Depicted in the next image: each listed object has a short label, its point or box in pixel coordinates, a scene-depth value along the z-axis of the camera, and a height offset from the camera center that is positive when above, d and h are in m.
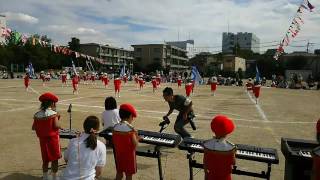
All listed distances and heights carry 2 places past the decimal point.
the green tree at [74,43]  63.41 +9.01
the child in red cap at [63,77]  24.18 +0.04
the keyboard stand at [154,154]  4.38 -1.36
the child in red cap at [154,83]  20.85 -0.43
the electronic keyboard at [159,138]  4.05 -1.01
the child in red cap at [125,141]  3.79 -0.97
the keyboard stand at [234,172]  3.86 -1.46
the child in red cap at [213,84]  18.77 -0.39
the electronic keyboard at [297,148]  3.50 -1.05
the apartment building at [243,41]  94.00 +14.68
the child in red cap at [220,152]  3.23 -0.97
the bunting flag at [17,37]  19.00 +3.28
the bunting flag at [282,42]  15.52 +2.87
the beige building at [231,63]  60.58 +4.01
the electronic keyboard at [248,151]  3.62 -1.09
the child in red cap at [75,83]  17.68 -0.35
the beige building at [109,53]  70.11 +7.50
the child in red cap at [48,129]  4.29 -0.89
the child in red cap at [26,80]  19.12 -0.18
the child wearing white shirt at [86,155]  3.11 -0.98
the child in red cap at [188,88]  16.23 -0.61
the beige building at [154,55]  72.23 +6.93
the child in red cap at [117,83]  16.30 -0.31
